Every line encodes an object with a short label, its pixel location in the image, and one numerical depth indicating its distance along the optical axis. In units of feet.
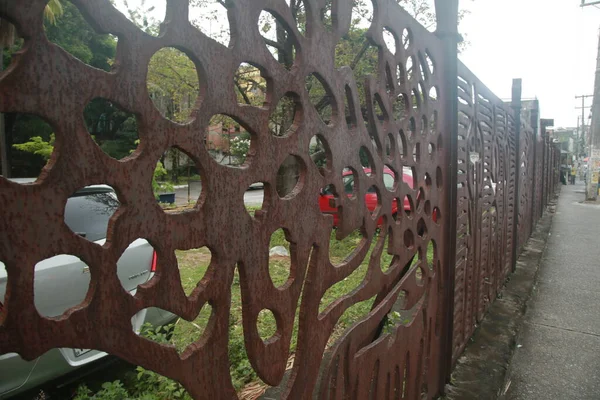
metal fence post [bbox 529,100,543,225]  23.19
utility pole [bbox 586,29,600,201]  49.39
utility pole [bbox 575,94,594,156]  122.95
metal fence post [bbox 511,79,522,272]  15.48
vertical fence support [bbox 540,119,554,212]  32.71
